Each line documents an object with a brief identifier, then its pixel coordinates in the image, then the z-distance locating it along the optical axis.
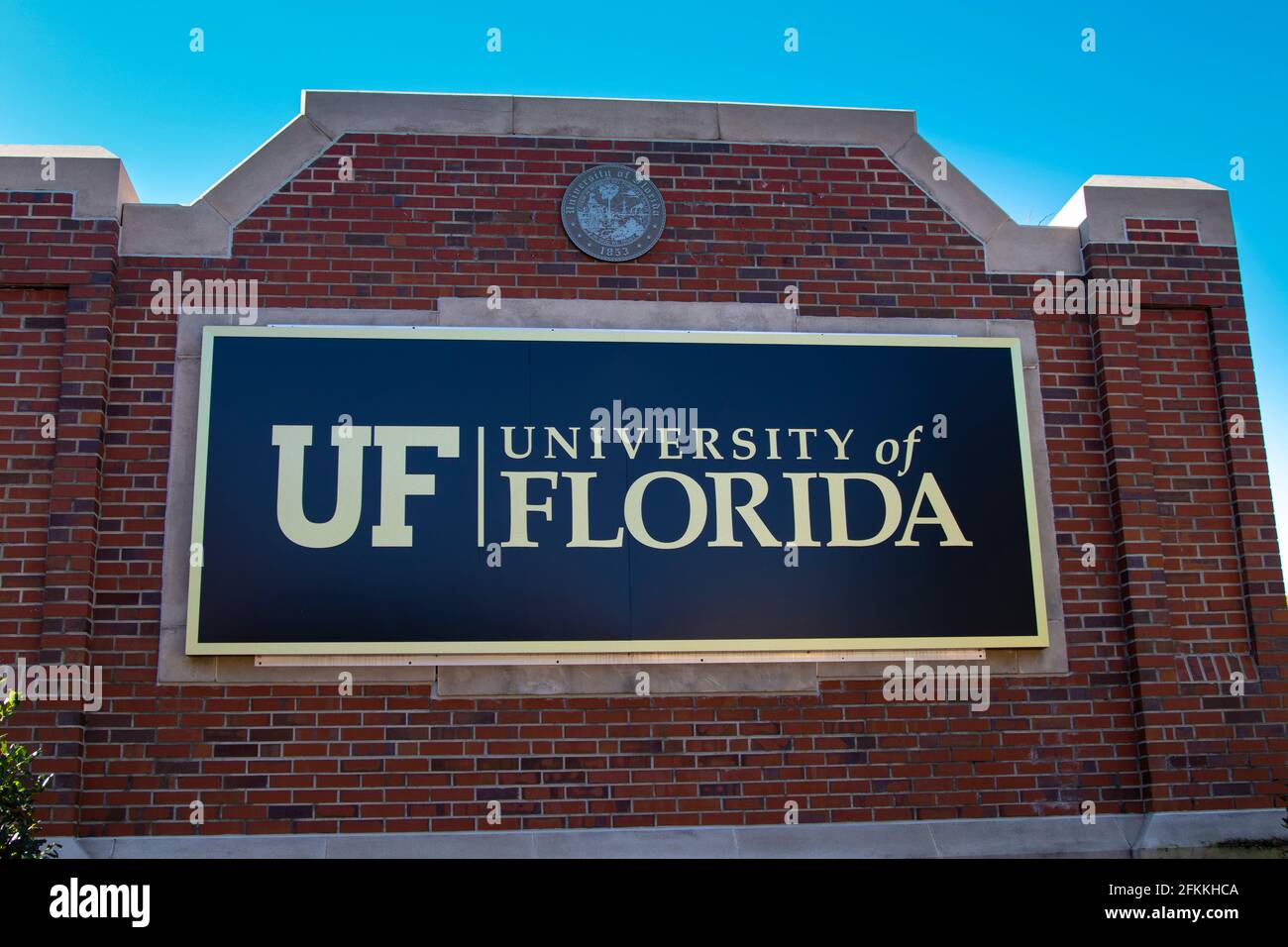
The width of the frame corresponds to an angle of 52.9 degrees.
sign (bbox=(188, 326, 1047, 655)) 8.04
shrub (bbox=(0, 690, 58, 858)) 6.45
